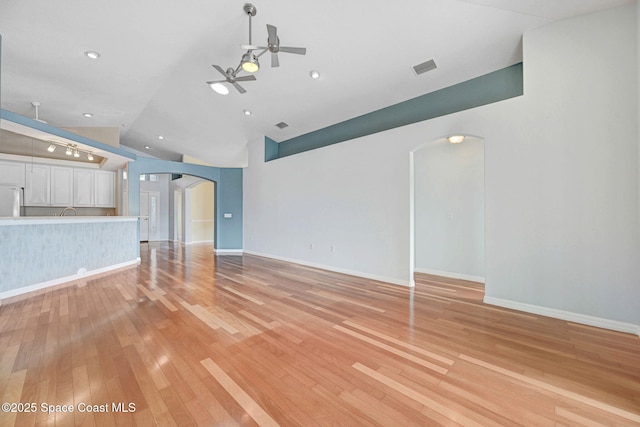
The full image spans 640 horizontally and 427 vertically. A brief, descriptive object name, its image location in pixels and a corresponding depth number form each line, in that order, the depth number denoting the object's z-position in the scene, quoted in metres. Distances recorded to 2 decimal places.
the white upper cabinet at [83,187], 6.41
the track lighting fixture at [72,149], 4.77
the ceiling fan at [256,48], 2.80
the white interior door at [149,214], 10.88
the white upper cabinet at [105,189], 6.80
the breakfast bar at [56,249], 3.53
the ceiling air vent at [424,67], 3.66
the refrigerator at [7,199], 5.41
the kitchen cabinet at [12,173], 5.46
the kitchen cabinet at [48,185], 5.80
